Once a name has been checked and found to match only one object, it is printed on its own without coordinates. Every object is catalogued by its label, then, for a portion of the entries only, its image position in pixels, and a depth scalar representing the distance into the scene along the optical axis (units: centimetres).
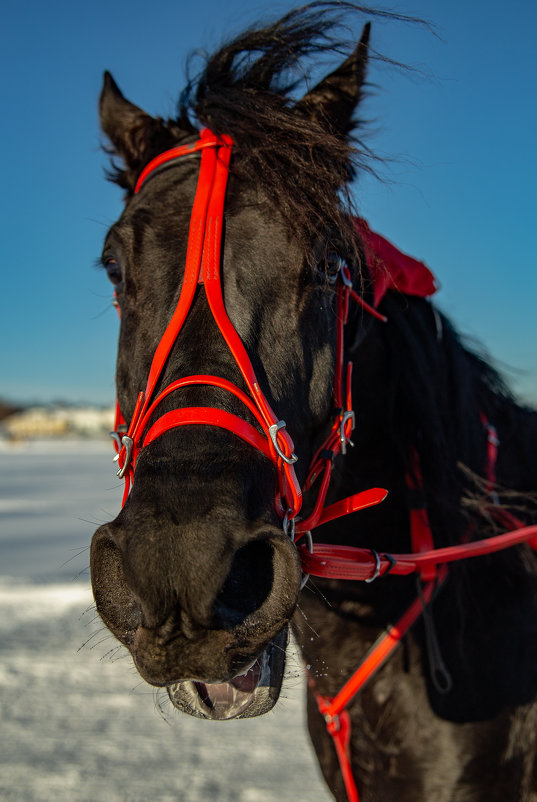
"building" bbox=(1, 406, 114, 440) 5264
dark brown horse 60
